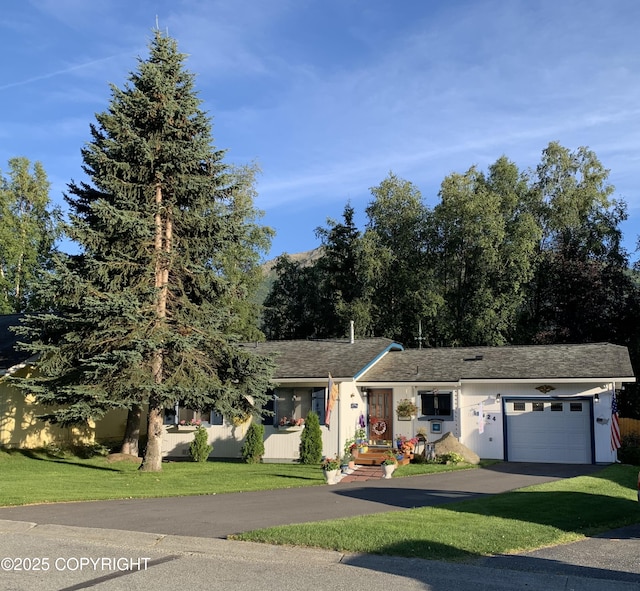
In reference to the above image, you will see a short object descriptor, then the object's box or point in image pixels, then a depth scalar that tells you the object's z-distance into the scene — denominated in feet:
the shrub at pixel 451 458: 65.26
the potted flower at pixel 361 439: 68.87
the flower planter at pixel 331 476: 52.03
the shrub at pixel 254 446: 71.10
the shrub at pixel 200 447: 72.13
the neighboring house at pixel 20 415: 71.72
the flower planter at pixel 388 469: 56.49
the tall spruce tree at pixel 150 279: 58.49
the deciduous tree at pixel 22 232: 123.95
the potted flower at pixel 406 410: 72.28
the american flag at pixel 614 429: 65.87
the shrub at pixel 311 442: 69.00
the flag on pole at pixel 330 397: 68.69
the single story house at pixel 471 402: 68.23
